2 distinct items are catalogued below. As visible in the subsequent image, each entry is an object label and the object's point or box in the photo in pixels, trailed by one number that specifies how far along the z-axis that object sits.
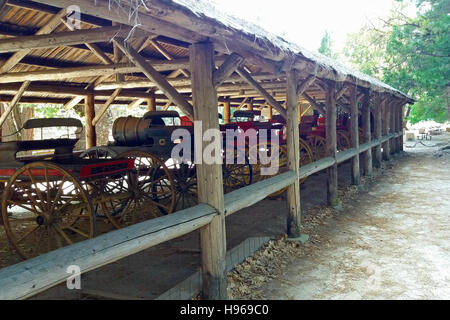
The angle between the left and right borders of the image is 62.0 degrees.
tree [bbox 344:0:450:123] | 14.03
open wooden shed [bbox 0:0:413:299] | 2.47
